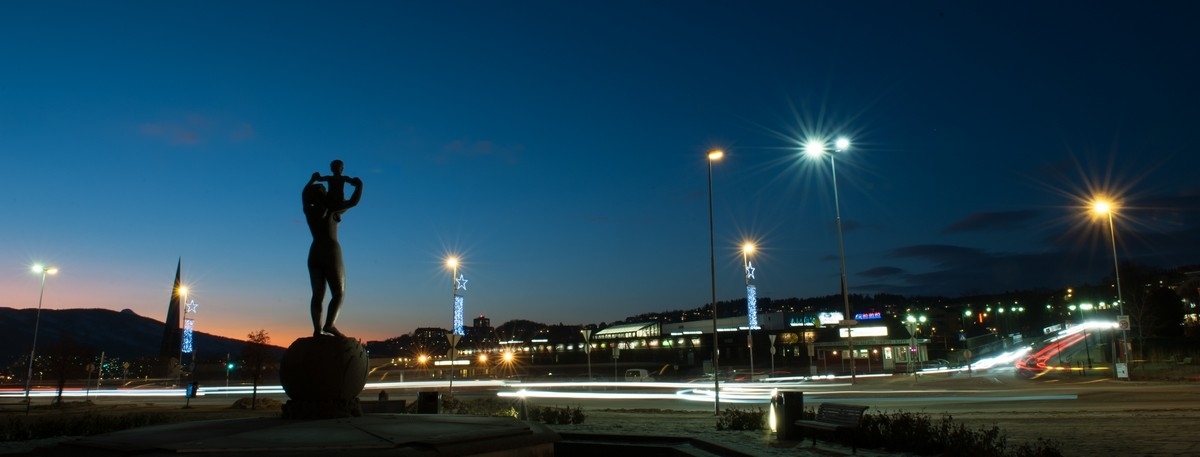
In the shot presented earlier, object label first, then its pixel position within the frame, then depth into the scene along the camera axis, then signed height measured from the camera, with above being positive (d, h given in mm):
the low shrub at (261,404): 30708 -2082
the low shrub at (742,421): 15984 -1500
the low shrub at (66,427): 15945 -1613
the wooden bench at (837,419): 12527 -1177
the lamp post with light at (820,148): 31141 +8776
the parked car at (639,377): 52950 -1801
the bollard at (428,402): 18031 -1162
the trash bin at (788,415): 14188 -1203
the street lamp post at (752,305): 83188 +5553
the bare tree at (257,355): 36444 +23
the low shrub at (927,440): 10481 -1373
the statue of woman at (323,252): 13391 +1897
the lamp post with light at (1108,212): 37875 +7287
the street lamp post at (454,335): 28328 +747
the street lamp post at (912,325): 41969 +1576
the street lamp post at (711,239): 22375 +3656
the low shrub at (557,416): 18328 -1563
